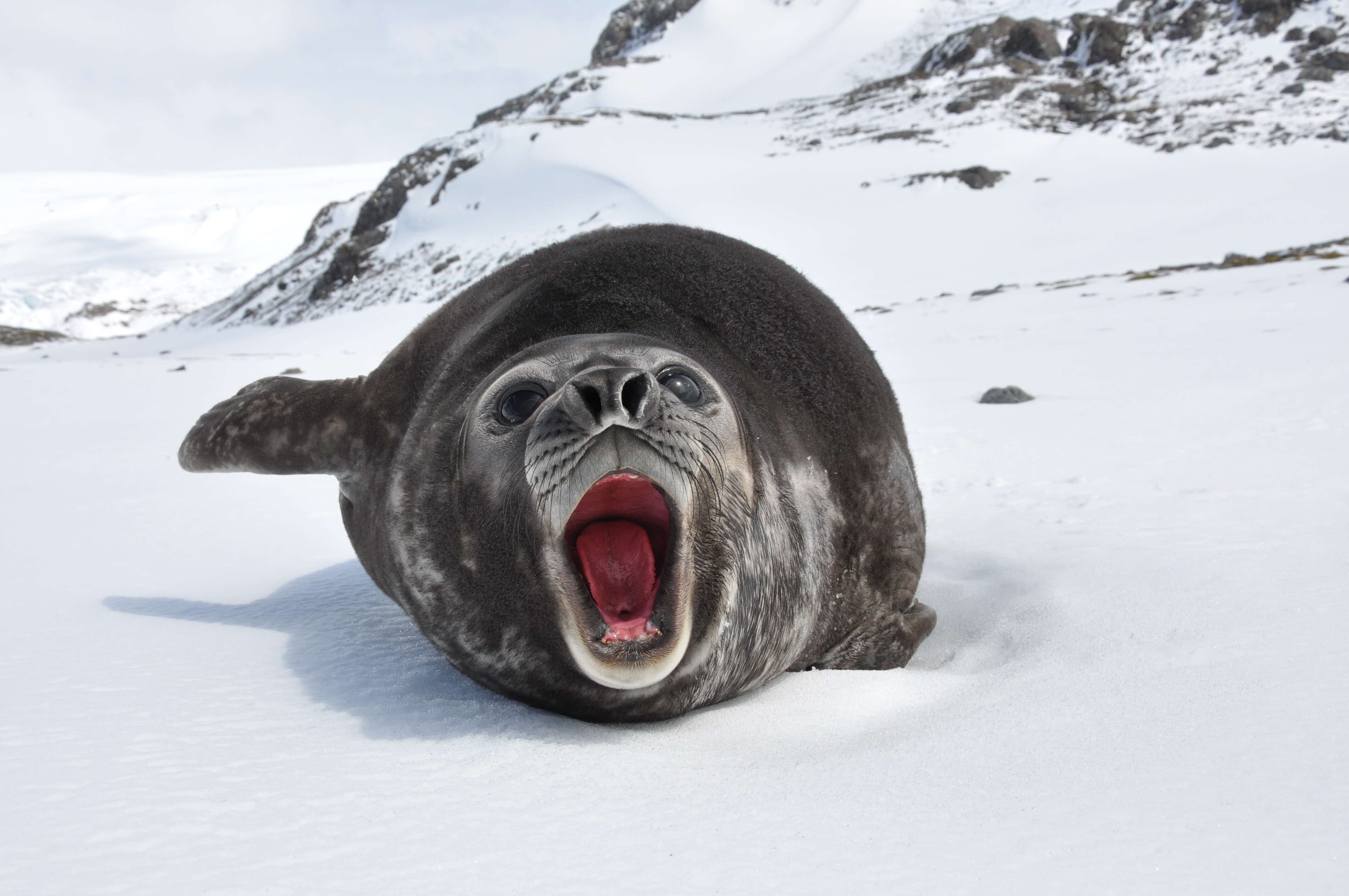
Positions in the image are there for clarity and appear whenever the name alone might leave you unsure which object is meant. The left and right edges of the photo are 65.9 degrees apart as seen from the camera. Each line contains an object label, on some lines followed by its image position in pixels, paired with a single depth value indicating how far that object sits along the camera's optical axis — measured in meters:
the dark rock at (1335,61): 33.03
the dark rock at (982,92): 36.84
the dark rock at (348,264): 37.44
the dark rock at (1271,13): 36.59
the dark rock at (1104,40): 39.26
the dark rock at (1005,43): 41.81
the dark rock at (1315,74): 32.62
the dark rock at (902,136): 35.28
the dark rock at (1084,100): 35.19
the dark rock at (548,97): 59.53
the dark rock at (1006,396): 7.18
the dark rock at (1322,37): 34.38
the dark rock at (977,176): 30.41
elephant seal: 2.21
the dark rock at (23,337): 40.41
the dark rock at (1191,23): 38.66
